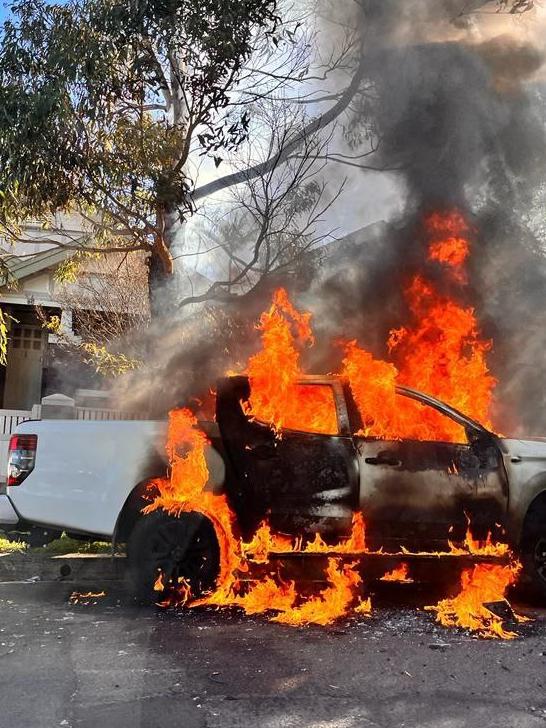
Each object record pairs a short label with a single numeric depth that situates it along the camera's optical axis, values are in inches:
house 512.1
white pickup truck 198.5
